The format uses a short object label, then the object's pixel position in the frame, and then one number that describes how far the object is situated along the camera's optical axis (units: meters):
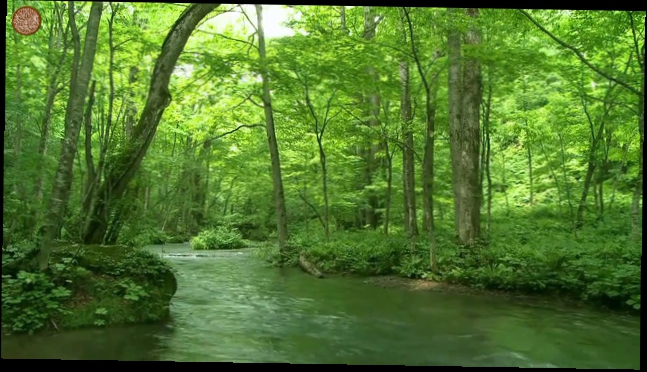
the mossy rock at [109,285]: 4.59
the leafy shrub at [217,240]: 13.90
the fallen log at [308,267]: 8.40
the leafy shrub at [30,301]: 4.16
